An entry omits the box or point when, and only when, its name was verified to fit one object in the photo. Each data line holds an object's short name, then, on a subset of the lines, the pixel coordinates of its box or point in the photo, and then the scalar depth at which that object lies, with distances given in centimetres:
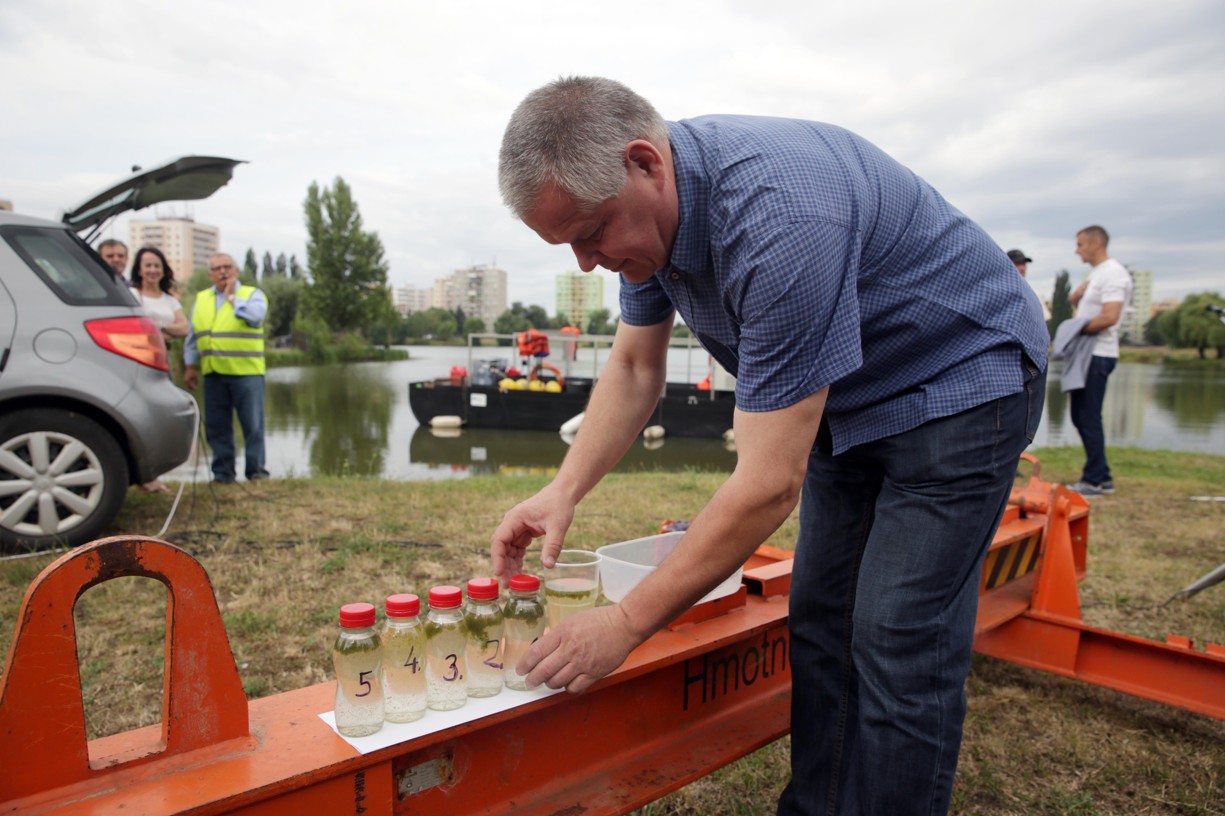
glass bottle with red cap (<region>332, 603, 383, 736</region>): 136
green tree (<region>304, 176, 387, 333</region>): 5519
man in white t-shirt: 626
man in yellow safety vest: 626
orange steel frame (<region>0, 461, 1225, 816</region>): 116
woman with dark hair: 603
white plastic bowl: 202
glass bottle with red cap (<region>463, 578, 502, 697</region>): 158
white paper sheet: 134
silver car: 389
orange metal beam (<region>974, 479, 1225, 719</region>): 255
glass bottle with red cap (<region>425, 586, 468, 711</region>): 151
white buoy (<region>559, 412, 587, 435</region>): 1619
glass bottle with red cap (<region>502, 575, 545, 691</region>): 161
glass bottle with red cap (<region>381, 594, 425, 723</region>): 145
